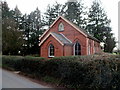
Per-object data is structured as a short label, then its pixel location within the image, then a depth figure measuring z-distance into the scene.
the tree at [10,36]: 20.68
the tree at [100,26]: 36.31
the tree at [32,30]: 32.66
